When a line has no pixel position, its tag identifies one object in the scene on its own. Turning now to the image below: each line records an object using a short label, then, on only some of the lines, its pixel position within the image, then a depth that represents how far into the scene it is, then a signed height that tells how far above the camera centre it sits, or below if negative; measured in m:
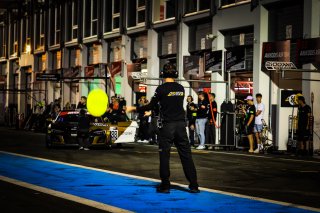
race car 22.53 -1.22
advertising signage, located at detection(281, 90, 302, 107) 23.89 -0.02
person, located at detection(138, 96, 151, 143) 28.41 -1.24
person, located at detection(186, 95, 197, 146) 25.30 -0.75
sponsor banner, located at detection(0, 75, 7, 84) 59.80 +1.18
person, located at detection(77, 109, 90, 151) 22.11 -1.12
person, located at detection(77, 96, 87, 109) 28.84 -0.36
